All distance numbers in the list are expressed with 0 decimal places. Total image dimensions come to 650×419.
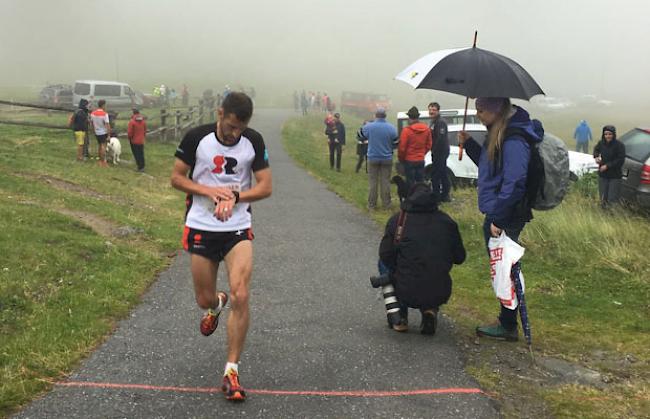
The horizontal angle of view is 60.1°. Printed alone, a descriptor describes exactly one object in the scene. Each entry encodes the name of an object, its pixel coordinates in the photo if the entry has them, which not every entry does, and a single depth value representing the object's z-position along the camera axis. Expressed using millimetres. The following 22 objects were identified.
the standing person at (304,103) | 42125
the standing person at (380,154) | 11086
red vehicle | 45188
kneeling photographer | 4660
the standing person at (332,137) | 17359
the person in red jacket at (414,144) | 10703
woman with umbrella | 4340
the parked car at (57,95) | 32225
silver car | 9672
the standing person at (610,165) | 10156
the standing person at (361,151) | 17281
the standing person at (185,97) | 38112
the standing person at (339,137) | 17516
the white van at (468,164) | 13859
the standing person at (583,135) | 24742
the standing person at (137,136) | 14930
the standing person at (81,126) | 14969
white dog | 15578
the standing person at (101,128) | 14930
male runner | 3676
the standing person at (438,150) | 11398
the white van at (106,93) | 29781
